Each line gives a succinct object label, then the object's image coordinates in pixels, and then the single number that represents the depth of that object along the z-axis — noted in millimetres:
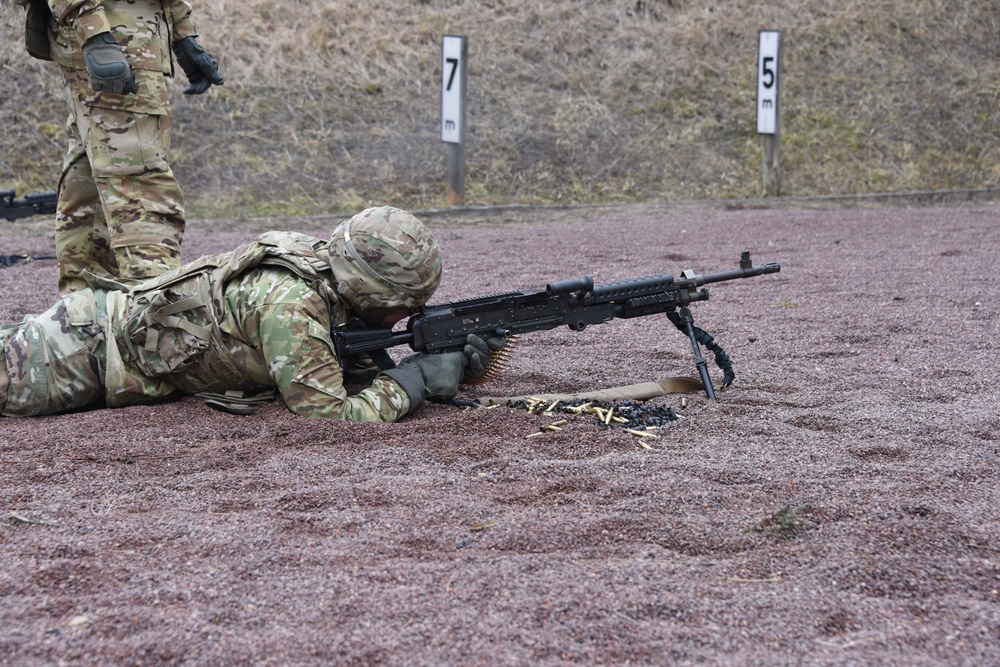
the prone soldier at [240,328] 7223
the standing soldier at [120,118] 9602
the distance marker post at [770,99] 23469
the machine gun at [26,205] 15742
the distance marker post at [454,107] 22062
